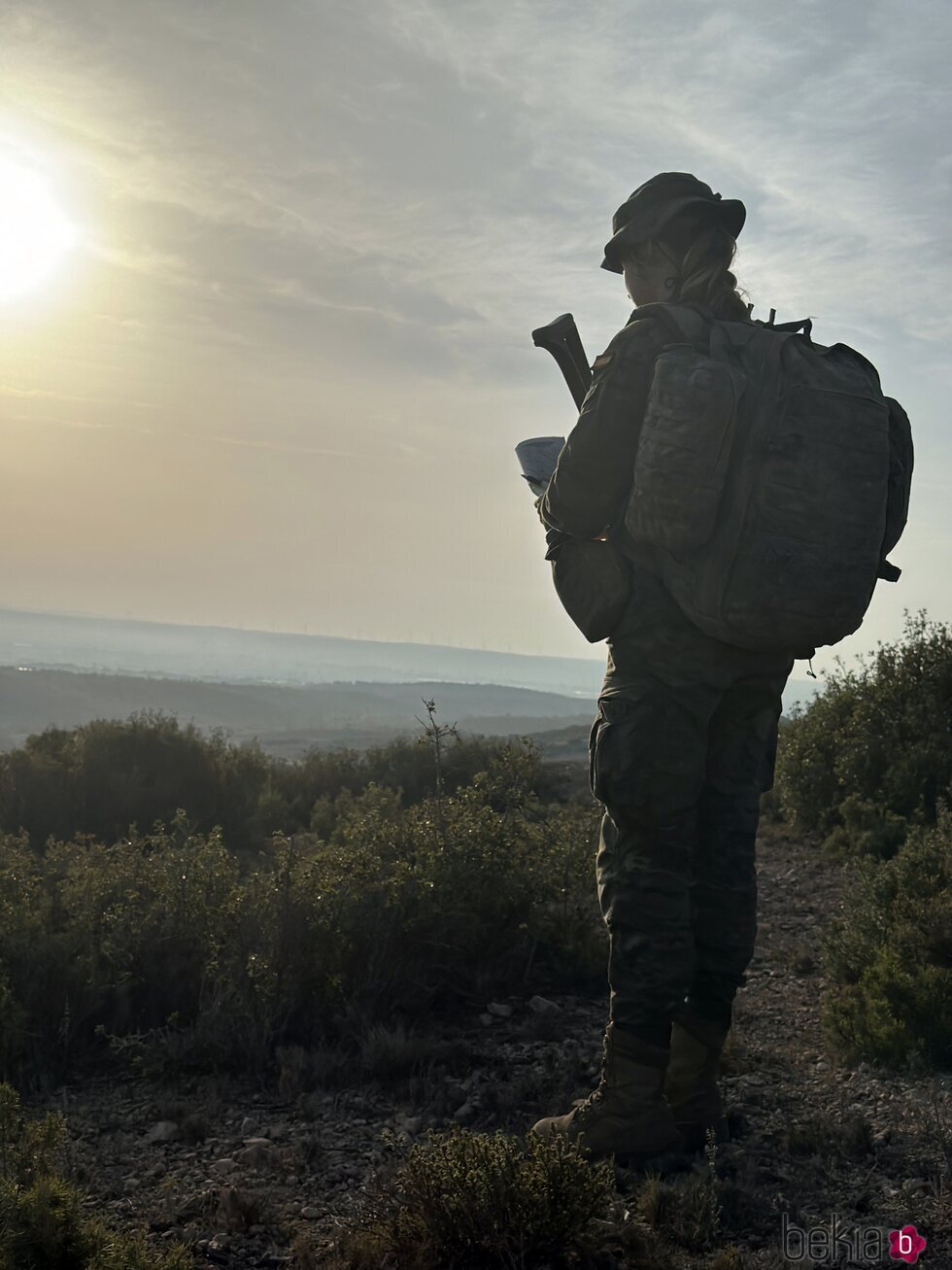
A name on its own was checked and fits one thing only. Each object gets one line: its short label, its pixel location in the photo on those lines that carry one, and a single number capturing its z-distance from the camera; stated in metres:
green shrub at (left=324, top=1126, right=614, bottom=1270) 2.46
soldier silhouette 3.15
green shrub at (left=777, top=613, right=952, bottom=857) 7.75
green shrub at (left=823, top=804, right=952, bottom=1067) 3.98
